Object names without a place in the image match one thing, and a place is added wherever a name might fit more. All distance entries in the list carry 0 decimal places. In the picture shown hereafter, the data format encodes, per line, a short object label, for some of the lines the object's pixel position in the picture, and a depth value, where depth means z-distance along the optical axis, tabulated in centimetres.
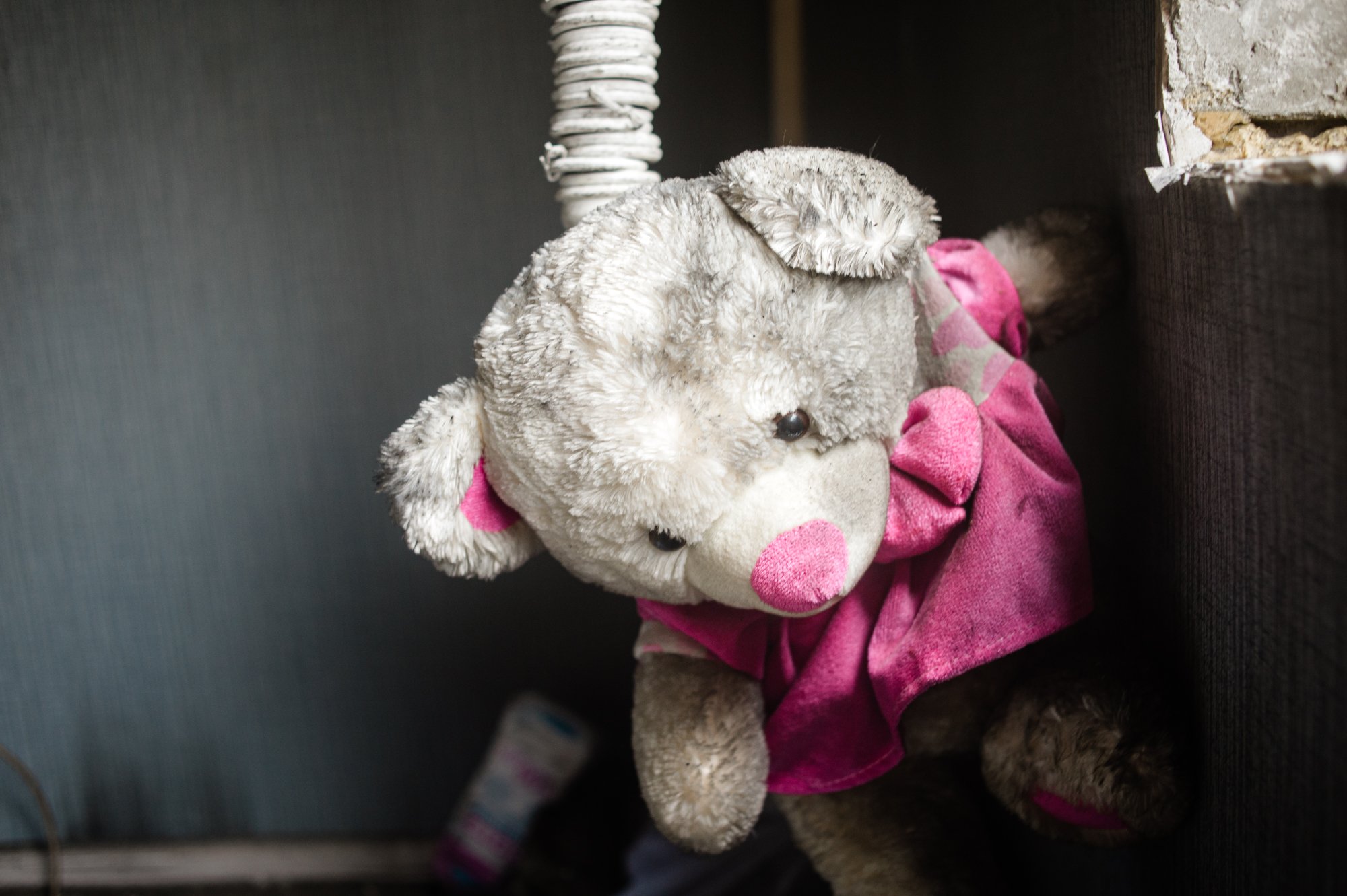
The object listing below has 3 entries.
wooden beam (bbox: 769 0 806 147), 93
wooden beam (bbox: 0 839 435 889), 120
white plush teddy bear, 45
